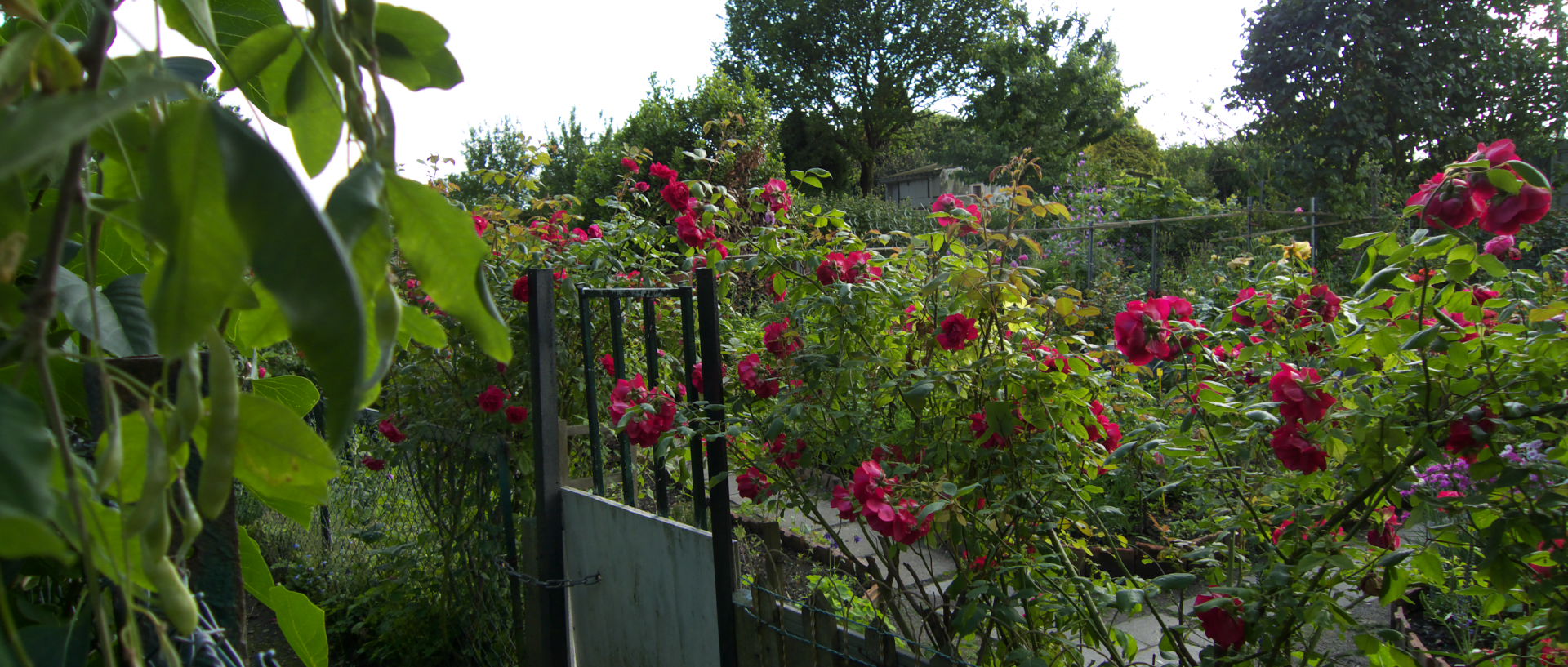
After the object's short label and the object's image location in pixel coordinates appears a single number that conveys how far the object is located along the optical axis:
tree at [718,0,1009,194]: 24.77
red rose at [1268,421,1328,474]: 1.46
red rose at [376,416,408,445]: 3.46
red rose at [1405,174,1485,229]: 1.30
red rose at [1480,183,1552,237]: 1.27
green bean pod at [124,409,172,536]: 0.27
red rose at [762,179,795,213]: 2.49
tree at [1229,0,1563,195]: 9.52
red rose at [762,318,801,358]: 2.24
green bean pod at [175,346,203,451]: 0.27
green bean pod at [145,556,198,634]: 0.29
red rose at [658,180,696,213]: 2.71
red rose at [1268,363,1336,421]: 1.46
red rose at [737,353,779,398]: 2.22
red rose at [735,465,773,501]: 2.26
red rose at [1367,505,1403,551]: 1.66
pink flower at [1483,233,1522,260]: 1.80
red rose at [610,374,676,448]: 2.20
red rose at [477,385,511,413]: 3.21
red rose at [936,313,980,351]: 1.86
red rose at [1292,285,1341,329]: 1.92
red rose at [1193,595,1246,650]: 1.44
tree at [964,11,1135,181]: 23.77
